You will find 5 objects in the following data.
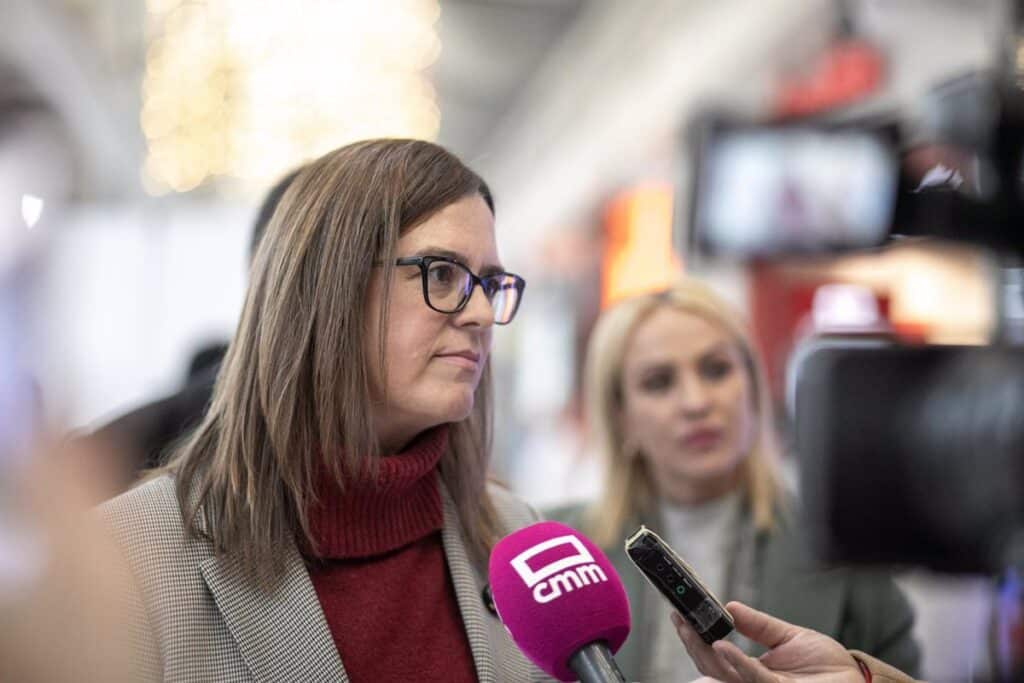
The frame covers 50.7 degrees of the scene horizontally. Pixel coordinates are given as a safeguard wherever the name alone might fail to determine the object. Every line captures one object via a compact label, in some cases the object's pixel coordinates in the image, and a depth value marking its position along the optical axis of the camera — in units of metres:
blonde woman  1.82
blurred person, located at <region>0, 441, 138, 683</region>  0.72
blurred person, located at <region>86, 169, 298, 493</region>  1.66
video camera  1.09
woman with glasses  1.27
